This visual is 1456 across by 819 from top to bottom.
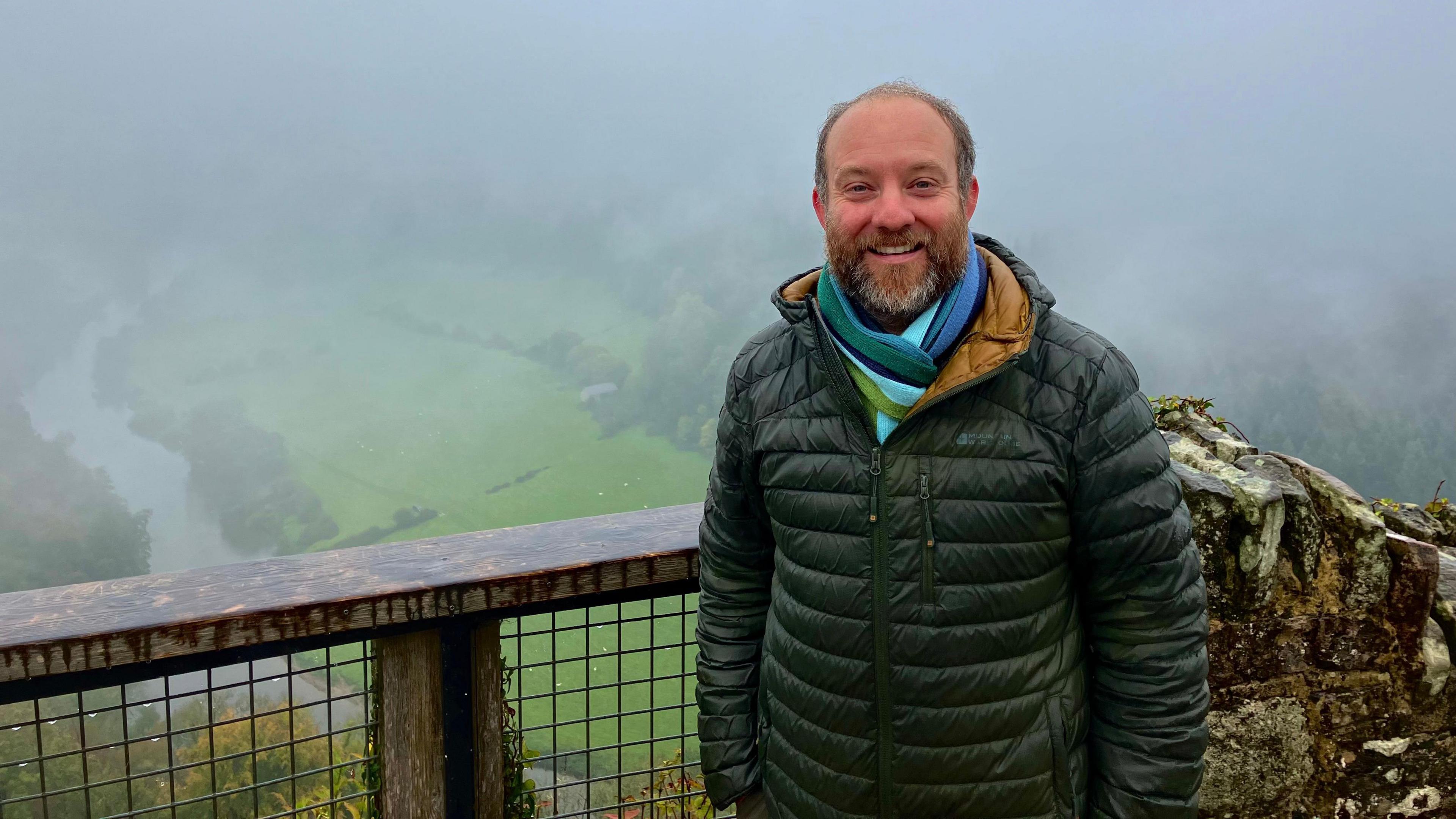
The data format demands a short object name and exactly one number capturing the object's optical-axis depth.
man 1.59
